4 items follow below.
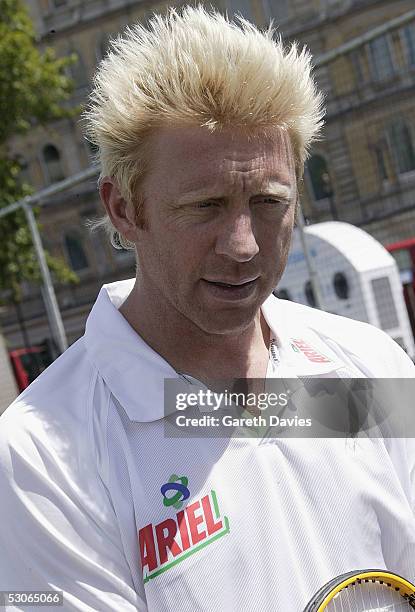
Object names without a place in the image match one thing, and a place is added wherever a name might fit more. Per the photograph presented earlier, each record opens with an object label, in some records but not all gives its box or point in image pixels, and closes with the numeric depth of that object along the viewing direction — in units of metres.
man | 1.63
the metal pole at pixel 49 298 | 8.84
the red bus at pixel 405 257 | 12.02
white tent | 8.22
